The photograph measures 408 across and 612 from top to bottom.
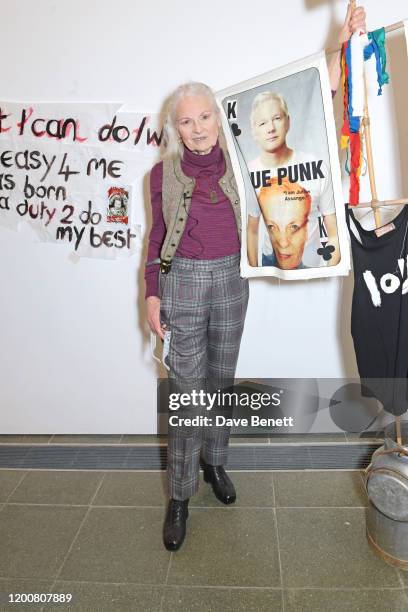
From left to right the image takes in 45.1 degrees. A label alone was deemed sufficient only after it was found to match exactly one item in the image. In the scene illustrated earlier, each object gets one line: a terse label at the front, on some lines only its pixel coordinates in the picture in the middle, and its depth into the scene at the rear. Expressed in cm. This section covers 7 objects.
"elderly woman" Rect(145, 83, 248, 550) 156
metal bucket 143
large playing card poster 150
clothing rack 144
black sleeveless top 145
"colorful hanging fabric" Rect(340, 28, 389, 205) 138
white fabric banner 203
